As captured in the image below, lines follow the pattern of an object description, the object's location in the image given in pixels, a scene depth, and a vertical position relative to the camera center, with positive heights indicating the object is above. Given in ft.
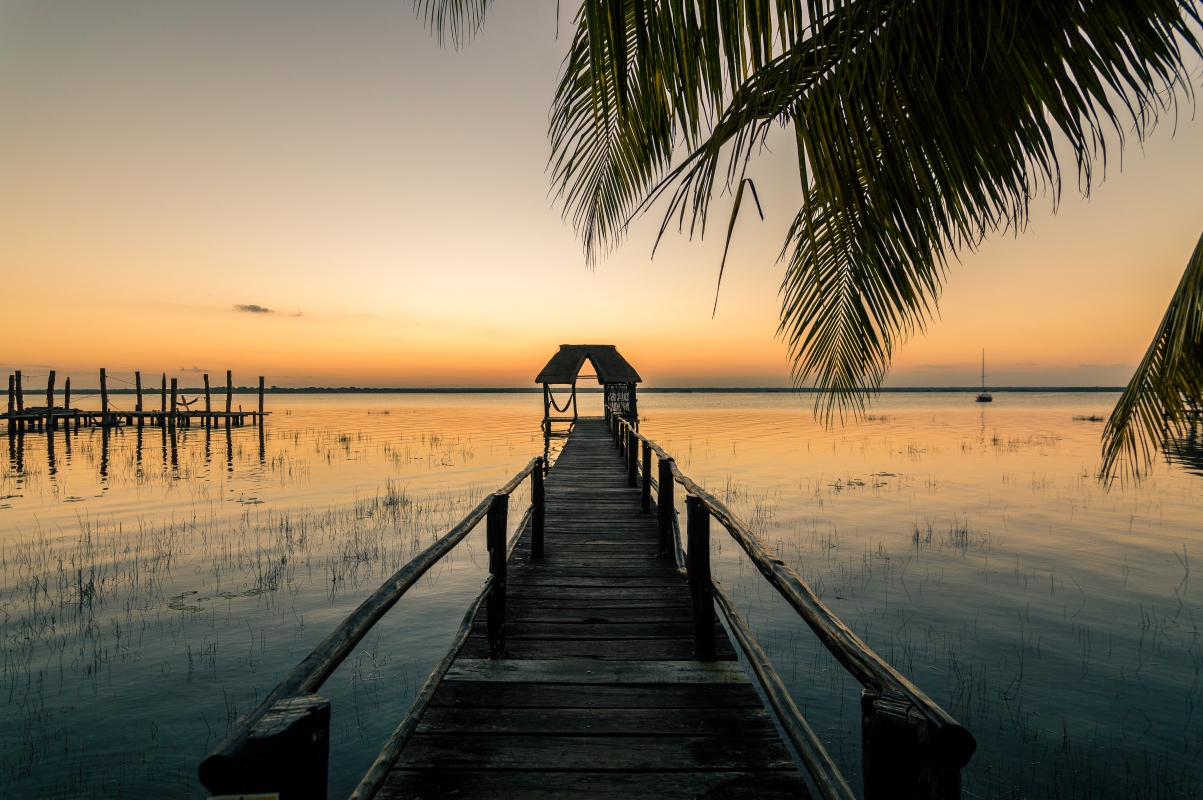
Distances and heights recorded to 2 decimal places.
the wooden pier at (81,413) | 91.30 -3.36
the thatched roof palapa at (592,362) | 91.86 +4.44
